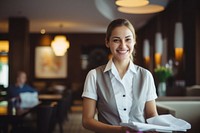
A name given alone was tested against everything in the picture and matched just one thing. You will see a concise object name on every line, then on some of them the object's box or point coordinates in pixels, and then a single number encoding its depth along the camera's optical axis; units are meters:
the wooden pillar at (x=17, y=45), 10.38
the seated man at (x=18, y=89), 6.54
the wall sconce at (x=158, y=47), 9.54
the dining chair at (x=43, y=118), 4.70
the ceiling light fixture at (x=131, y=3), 5.55
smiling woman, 1.63
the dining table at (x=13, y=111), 4.43
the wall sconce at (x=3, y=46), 14.88
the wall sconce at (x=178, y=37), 7.26
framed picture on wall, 15.07
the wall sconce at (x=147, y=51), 12.06
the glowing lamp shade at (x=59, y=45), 11.61
